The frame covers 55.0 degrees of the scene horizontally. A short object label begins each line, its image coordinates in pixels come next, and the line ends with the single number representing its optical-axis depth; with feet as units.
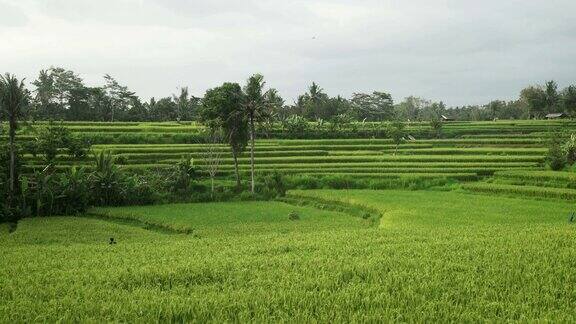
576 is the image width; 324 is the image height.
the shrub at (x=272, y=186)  103.55
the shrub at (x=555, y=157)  110.73
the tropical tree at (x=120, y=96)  222.28
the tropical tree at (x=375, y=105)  287.69
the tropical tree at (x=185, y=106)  225.56
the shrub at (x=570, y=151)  112.88
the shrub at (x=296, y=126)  174.19
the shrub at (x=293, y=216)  77.22
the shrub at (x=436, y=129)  183.11
